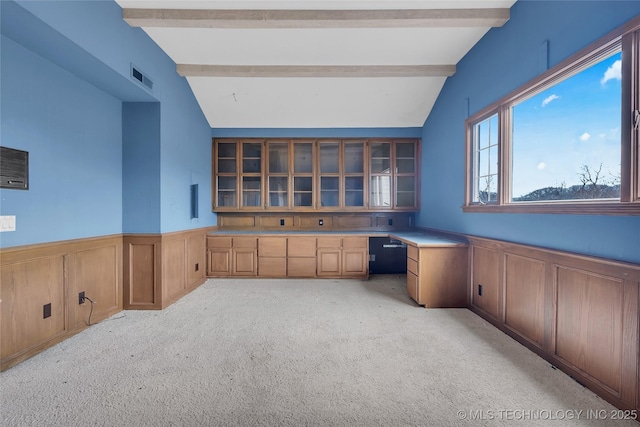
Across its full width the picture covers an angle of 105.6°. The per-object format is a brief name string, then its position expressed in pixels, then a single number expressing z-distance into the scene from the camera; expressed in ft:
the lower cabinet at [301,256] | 13.53
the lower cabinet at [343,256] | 13.52
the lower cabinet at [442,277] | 9.68
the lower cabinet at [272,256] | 13.51
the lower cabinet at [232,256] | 13.44
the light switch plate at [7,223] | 5.81
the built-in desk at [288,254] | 13.48
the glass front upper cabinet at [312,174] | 14.73
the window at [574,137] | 4.69
